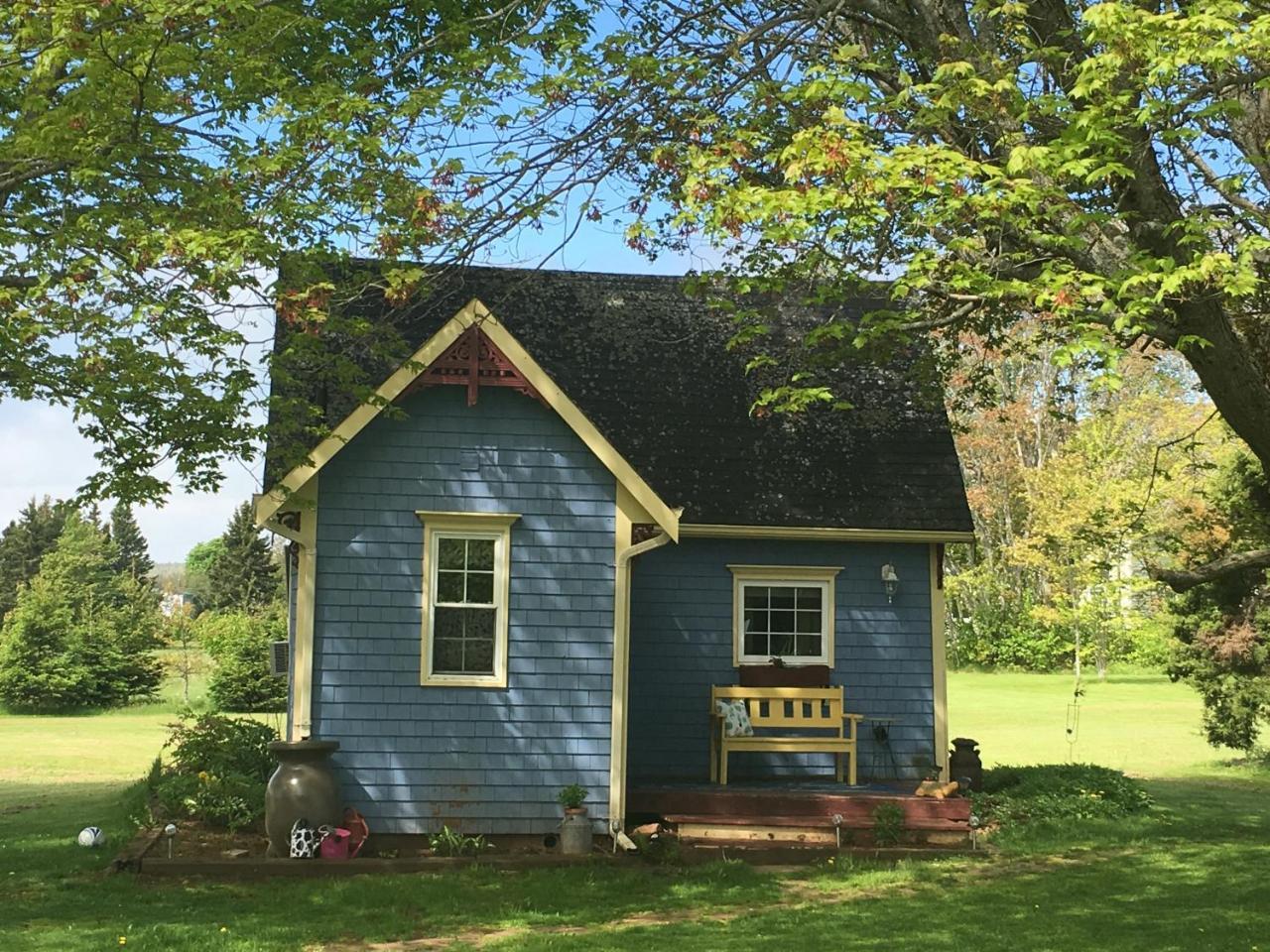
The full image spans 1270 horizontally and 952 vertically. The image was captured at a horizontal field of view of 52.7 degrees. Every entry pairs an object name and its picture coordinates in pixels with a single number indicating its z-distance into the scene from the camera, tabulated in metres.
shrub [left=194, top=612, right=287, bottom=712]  30.86
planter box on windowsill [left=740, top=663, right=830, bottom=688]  16.09
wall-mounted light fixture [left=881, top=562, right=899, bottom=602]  16.55
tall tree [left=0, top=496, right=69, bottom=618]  69.62
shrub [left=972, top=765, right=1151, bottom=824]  15.84
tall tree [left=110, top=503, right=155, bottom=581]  84.62
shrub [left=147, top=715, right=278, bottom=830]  13.65
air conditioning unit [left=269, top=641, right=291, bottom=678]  16.67
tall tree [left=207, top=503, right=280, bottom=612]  58.31
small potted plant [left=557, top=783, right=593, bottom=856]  12.90
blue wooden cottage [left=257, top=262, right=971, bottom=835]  13.27
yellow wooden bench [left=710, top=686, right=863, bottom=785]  15.16
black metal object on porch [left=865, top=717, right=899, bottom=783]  16.44
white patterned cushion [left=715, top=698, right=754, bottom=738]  15.41
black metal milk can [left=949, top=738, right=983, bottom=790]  16.75
